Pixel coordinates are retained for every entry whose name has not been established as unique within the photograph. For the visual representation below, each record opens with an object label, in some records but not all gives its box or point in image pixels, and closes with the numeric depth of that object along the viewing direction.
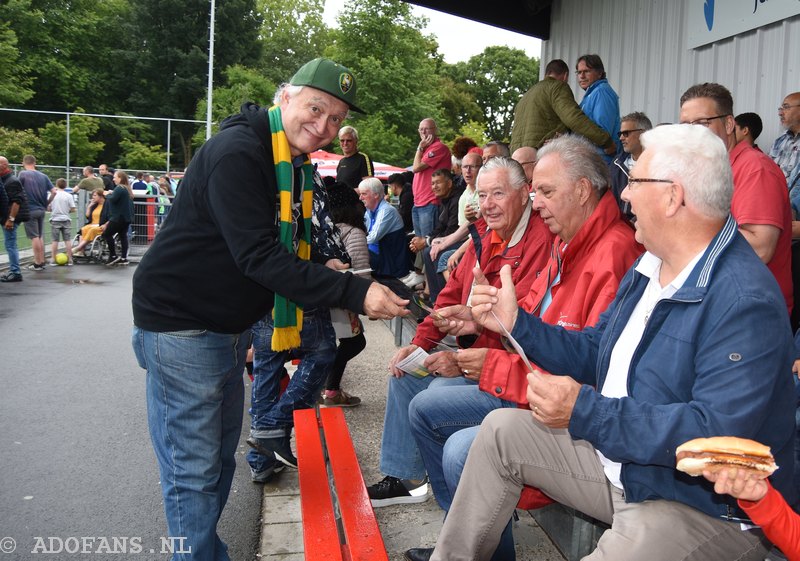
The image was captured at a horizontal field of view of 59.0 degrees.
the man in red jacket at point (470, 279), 3.80
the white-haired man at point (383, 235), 7.92
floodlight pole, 27.80
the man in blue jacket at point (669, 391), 1.90
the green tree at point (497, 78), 61.88
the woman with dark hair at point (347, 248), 5.80
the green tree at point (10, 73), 37.88
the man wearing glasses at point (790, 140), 5.41
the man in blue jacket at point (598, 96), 6.12
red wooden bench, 2.76
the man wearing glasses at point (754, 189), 3.75
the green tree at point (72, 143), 34.47
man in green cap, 2.69
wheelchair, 16.81
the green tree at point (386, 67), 34.34
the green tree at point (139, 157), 38.44
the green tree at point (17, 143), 32.12
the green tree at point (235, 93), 39.16
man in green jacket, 6.01
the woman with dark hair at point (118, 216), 16.17
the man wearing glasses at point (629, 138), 5.55
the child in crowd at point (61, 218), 16.20
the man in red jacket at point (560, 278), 2.98
